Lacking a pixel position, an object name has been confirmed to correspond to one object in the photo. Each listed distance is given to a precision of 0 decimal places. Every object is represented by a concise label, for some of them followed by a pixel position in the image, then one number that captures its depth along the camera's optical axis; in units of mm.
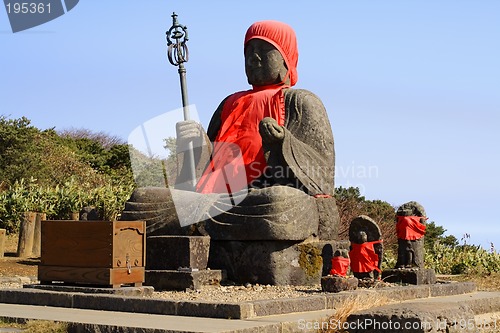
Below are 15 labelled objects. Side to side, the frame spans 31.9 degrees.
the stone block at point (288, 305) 7508
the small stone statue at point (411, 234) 10344
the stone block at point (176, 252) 9945
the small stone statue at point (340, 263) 9461
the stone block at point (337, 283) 9000
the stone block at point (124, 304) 7767
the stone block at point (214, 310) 7324
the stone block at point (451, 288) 9812
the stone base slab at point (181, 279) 9594
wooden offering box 8984
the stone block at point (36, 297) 8586
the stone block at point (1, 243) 15344
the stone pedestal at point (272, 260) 10000
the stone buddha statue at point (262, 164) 10109
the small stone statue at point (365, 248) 9906
